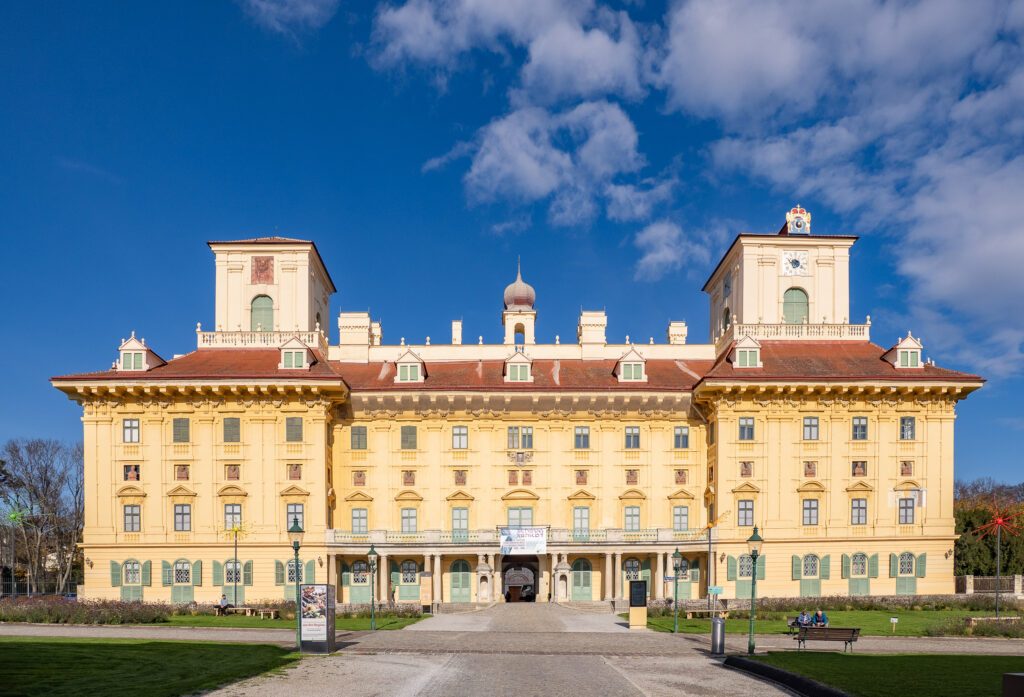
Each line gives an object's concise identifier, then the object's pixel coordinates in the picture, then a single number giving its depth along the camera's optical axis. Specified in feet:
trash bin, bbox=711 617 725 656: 89.45
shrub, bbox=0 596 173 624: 123.34
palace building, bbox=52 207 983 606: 166.40
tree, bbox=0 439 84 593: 237.45
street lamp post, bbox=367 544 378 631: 116.82
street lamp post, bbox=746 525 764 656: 95.84
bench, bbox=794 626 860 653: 92.27
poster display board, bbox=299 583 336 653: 87.66
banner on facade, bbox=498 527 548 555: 165.89
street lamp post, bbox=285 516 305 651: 87.92
